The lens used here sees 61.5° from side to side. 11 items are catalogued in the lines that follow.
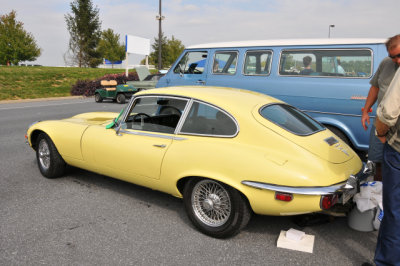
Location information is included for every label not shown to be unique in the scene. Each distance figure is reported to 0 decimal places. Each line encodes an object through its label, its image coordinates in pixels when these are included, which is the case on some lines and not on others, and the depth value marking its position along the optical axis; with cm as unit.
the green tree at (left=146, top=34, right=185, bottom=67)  4103
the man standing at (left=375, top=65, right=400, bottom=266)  226
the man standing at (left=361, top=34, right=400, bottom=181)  244
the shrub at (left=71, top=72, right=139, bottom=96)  2187
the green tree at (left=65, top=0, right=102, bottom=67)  4100
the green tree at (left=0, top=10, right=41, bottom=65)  3428
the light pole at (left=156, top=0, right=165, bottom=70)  2464
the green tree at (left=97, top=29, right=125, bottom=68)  4488
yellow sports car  277
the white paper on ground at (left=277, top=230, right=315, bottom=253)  296
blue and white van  514
